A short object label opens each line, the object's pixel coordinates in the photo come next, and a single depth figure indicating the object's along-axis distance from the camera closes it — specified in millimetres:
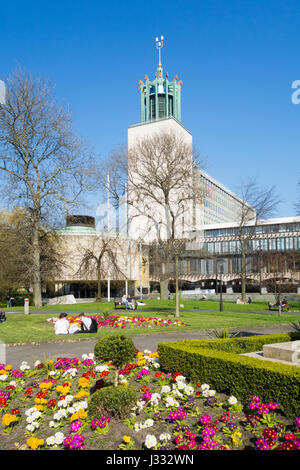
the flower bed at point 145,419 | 5070
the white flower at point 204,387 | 6668
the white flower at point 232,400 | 5992
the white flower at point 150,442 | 4804
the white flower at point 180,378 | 7263
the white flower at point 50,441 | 5108
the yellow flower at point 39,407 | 6309
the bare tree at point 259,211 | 40438
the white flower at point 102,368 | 7766
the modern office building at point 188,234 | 40375
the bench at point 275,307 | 31105
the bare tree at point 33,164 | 29469
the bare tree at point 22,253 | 31344
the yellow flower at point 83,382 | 7168
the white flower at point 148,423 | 5496
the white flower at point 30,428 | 5590
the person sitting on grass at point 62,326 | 14719
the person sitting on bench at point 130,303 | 28630
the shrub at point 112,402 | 5902
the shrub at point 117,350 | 7270
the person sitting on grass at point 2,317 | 20506
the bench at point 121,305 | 29034
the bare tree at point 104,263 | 37344
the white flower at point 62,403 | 6332
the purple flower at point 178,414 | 5629
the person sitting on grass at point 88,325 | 15031
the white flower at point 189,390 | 6672
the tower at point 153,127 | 34688
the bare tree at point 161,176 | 33562
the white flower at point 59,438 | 5105
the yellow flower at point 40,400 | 6596
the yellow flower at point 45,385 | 7236
